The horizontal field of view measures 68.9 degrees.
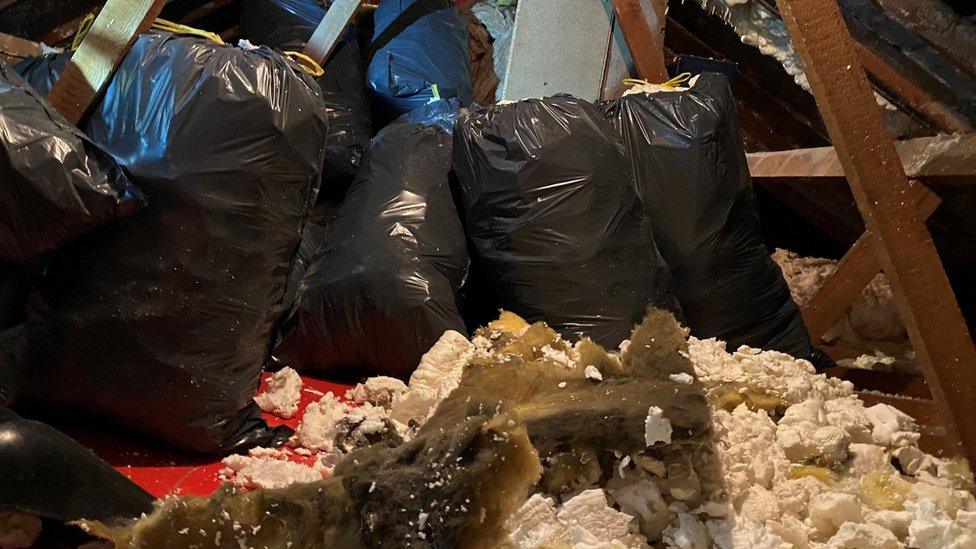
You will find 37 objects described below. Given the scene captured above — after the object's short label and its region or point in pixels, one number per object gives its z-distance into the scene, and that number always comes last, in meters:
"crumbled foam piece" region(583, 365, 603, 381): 1.15
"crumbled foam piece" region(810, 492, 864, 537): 1.08
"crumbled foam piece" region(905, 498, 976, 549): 1.03
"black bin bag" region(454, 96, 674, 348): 1.52
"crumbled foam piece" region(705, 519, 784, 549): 1.00
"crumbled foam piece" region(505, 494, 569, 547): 0.96
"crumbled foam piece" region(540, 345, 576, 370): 1.27
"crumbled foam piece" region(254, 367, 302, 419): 1.41
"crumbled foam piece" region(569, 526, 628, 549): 0.94
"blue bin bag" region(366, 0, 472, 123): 2.26
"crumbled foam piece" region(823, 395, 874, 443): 1.32
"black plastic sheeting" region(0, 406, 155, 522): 0.89
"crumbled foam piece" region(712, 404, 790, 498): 1.09
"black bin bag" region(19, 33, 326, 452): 1.14
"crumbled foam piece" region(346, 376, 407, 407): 1.42
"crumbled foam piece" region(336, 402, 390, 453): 1.21
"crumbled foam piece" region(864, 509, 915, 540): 1.09
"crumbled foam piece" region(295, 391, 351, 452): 1.30
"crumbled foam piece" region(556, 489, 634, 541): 0.98
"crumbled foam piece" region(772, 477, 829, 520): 1.12
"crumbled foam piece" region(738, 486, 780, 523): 1.08
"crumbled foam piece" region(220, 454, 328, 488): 1.14
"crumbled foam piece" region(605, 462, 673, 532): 1.01
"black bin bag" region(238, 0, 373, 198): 2.09
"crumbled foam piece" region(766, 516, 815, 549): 1.07
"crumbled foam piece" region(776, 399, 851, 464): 1.23
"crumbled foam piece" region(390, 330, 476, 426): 1.27
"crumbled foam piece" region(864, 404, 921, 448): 1.34
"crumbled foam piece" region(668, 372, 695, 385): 1.07
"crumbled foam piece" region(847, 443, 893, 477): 1.26
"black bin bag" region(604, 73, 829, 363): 1.66
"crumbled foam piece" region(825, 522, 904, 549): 1.04
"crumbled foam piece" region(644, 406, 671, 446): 0.98
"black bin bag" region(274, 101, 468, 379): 1.49
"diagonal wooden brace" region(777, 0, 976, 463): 1.16
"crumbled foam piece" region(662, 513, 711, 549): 0.99
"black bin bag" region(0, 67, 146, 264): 0.99
